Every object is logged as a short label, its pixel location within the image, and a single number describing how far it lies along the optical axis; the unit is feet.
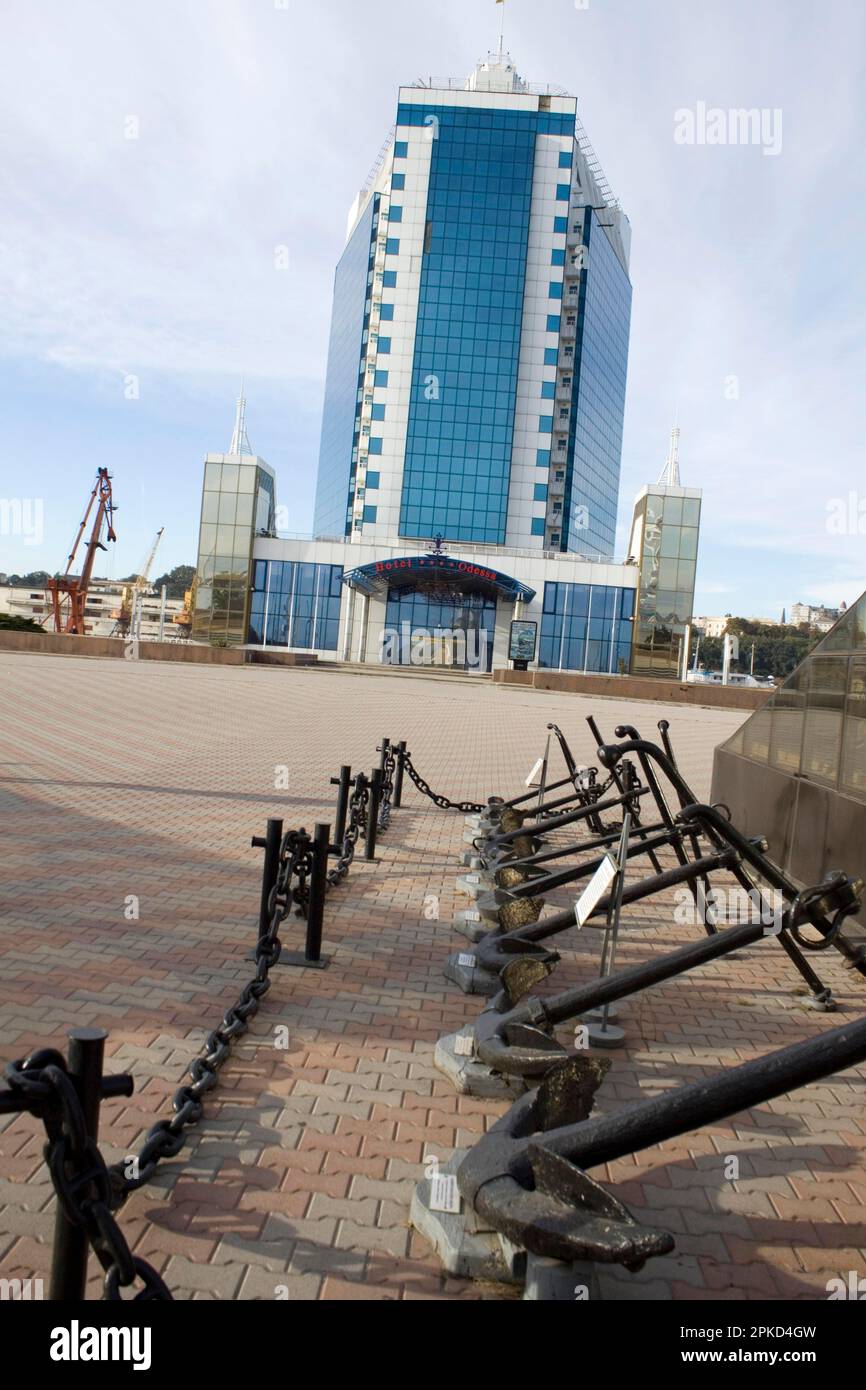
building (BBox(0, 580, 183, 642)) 408.87
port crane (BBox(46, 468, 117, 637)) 249.14
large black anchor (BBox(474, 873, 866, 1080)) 12.63
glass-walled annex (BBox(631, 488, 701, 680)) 187.93
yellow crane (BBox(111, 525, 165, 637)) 327.26
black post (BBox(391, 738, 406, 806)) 37.33
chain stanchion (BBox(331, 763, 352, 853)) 24.95
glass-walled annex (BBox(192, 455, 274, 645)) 191.42
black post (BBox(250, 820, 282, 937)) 17.46
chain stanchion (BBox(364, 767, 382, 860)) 27.40
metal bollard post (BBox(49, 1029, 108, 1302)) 7.23
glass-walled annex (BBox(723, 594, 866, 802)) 22.03
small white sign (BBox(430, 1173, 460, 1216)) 9.89
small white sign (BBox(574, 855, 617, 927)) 13.34
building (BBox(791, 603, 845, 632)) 511.65
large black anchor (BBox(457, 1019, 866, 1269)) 8.34
